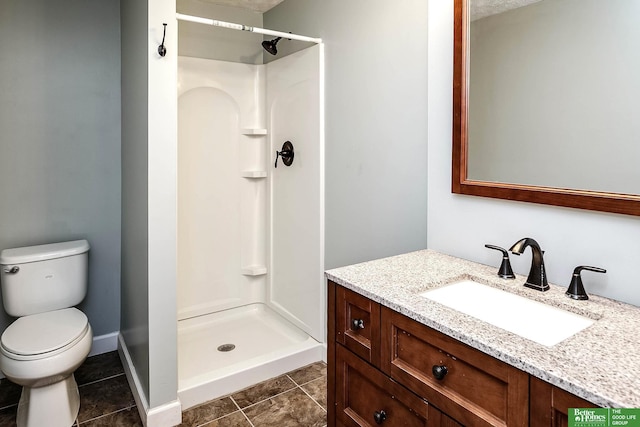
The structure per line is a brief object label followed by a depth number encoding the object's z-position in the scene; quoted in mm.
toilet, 1866
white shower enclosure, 2586
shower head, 2677
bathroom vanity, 839
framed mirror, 1189
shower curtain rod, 2039
